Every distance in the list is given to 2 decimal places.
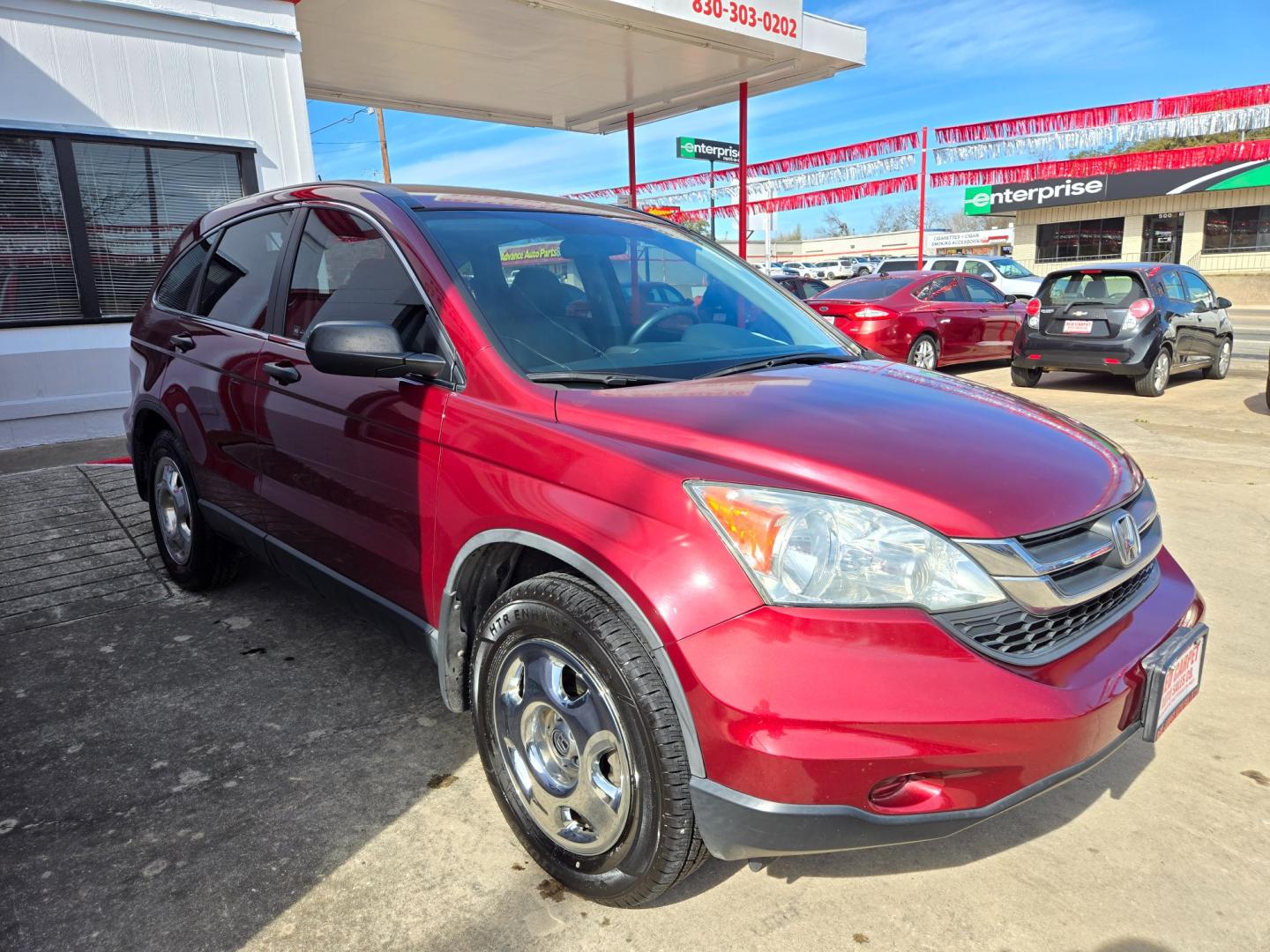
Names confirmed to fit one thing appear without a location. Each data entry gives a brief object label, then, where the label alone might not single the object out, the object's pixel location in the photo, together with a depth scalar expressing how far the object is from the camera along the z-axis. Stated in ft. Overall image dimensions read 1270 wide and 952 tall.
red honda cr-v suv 5.67
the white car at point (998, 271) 74.69
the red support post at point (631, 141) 43.04
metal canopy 28.63
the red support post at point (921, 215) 100.17
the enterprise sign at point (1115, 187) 109.19
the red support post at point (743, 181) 36.86
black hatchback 32.99
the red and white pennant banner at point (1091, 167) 112.37
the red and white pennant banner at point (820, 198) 114.21
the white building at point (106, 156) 23.62
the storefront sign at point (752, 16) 29.07
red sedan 36.50
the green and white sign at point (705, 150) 59.72
